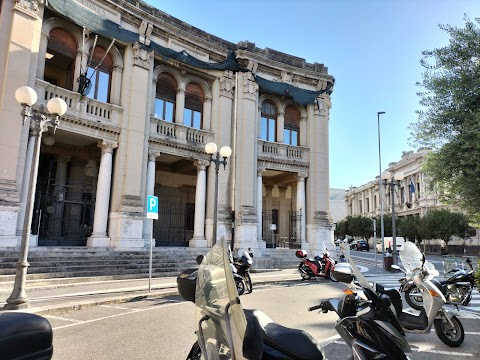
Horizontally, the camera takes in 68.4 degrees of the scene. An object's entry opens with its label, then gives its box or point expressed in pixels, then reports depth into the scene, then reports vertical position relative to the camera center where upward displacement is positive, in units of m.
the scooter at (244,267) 10.63 -1.08
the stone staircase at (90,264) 11.03 -1.34
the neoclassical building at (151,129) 13.20 +4.93
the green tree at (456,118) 8.81 +3.18
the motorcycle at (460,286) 9.02 -1.25
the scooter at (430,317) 5.40 -1.25
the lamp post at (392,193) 17.27 +2.18
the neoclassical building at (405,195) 57.28 +7.95
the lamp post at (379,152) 27.77 +6.46
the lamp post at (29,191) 7.57 +0.78
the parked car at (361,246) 53.94 -1.68
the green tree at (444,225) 43.03 +1.46
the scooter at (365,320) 3.28 -0.83
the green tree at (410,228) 49.28 +1.17
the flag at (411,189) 55.91 +7.58
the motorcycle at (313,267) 13.83 -1.30
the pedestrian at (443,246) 41.01 -1.07
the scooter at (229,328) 1.94 -0.58
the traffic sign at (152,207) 11.11 +0.68
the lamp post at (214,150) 12.95 +2.94
